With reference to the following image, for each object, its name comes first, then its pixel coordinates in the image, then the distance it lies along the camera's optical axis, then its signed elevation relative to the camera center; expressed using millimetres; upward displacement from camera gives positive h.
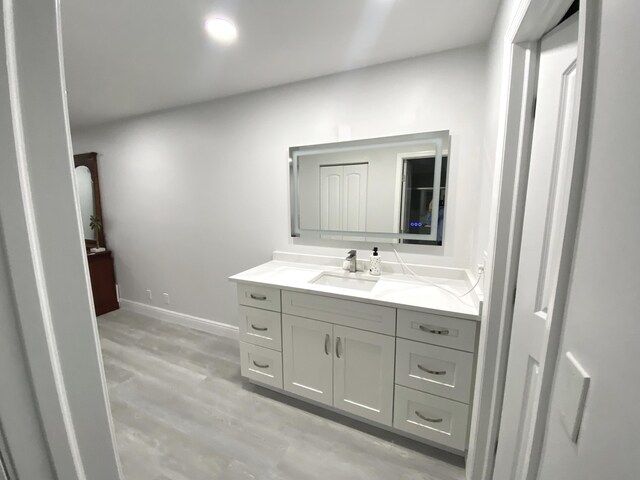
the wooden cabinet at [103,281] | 3154 -943
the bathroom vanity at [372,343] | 1363 -806
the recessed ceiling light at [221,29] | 1346 +937
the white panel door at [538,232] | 801 -86
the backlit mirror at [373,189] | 1746 +121
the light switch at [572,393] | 448 -332
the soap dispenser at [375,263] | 1892 -412
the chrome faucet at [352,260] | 1956 -408
